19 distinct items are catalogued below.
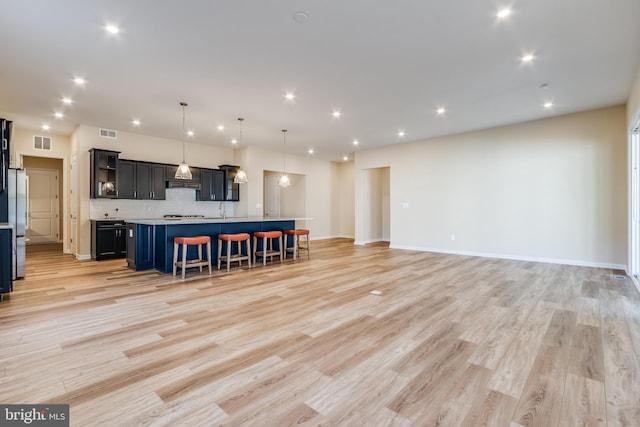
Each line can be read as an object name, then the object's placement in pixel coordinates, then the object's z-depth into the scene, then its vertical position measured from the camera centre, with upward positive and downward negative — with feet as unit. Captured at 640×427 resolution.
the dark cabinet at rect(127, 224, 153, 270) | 17.31 -2.10
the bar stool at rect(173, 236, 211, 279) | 15.76 -2.07
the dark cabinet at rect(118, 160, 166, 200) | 21.76 +2.34
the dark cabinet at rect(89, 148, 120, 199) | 20.79 +2.66
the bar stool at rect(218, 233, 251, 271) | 17.59 -2.05
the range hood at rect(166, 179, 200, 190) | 24.29 +2.31
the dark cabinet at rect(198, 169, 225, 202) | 26.07 +2.33
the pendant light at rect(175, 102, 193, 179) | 17.24 +2.26
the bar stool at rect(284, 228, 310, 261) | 21.53 -2.13
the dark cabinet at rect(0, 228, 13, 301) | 11.18 -1.88
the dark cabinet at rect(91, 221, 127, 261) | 20.36 -1.96
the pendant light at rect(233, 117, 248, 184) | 20.08 +2.30
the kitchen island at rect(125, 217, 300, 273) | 17.01 -1.58
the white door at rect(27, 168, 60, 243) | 29.45 +0.53
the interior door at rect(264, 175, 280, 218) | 33.12 +1.60
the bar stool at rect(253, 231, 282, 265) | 19.52 -2.28
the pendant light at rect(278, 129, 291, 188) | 22.35 +5.44
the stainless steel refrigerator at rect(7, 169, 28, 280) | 14.90 +0.01
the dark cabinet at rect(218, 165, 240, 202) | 27.53 +2.69
